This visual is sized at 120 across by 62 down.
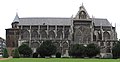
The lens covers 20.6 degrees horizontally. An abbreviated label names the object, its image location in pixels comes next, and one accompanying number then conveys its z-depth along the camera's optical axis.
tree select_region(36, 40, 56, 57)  107.31
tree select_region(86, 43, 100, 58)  104.71
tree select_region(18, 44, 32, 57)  109.75
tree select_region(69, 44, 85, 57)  105.44
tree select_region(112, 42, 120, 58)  106.81
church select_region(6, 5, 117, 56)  120.88
